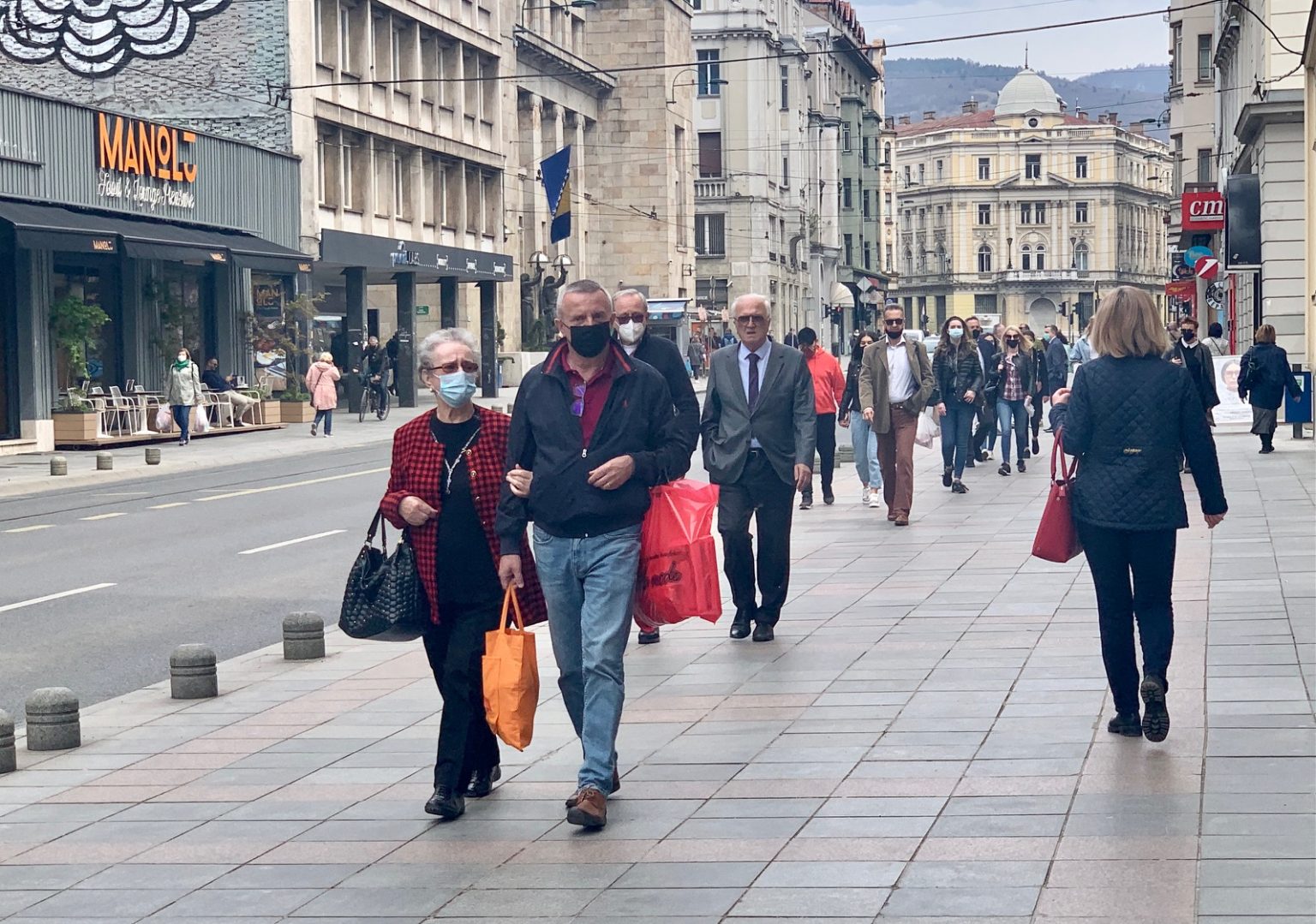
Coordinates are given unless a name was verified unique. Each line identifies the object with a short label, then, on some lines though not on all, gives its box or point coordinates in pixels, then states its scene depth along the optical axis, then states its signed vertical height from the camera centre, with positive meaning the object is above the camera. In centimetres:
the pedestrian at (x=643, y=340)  919 +1
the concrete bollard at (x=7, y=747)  782 -156
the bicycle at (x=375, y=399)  4269 -114
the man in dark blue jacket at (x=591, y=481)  662 -46
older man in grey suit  1070 -64
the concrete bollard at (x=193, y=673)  938 -153
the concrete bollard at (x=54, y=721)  827 -155
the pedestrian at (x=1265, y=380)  2462 -56
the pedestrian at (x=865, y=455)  1897 -110
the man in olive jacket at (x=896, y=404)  1680 -54
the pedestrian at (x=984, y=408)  2381 -83
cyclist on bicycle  4266 -58
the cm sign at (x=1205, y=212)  3900 +244
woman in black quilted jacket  754 -51
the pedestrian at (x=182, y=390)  3369 -71
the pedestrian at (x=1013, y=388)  2292 -56
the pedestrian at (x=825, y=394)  1817 -49
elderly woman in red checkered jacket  682 -64
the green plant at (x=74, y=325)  3170 +39
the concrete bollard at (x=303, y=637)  1040 -152
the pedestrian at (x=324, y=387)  3597 -73
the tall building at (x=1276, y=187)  3225 +248
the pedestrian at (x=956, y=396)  2036 -58
